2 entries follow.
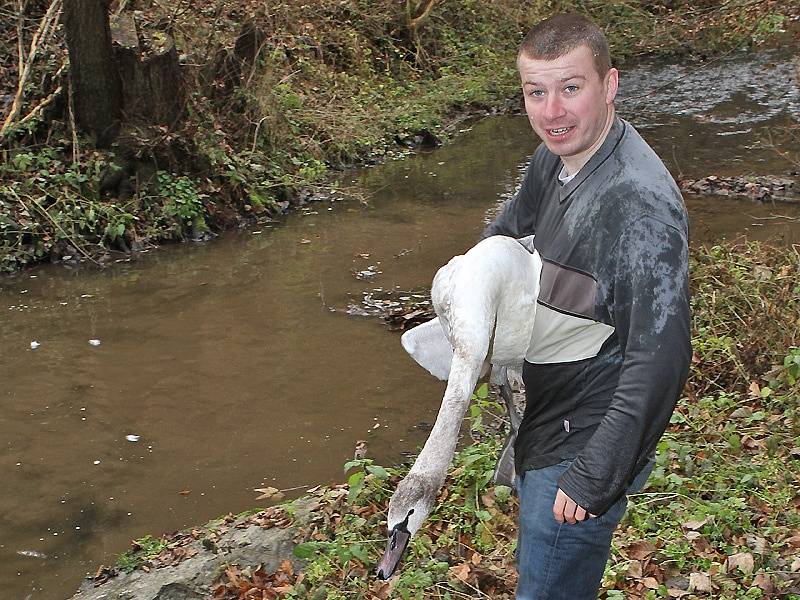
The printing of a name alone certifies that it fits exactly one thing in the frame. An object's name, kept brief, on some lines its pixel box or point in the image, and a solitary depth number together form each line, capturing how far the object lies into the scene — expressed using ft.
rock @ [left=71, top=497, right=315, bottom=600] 16.21
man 8.36
